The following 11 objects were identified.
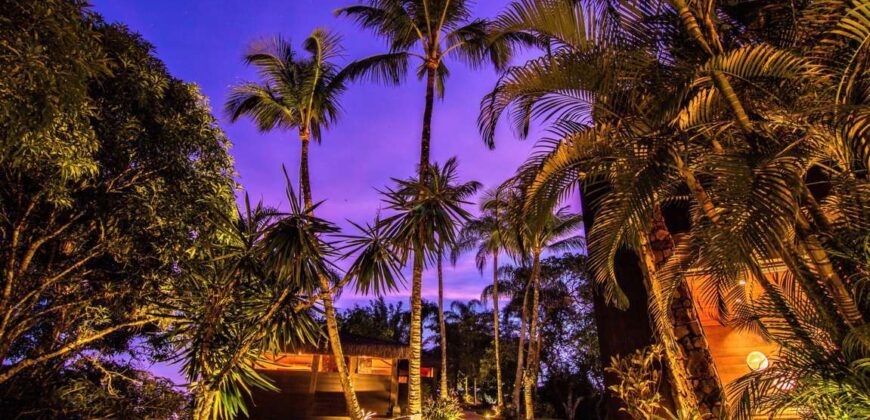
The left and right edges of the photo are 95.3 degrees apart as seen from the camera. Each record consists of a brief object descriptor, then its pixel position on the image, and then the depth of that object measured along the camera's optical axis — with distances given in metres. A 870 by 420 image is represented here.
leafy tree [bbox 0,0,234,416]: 3.79
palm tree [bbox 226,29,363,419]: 8.77
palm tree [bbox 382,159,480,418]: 4.23
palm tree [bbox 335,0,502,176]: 8.41
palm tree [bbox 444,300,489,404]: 26.44
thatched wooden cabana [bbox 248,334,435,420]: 11.66
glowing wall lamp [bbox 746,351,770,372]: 6.29
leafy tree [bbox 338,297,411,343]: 25.94
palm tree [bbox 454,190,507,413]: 16.12
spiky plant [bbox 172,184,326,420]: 3.91
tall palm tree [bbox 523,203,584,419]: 13.52
